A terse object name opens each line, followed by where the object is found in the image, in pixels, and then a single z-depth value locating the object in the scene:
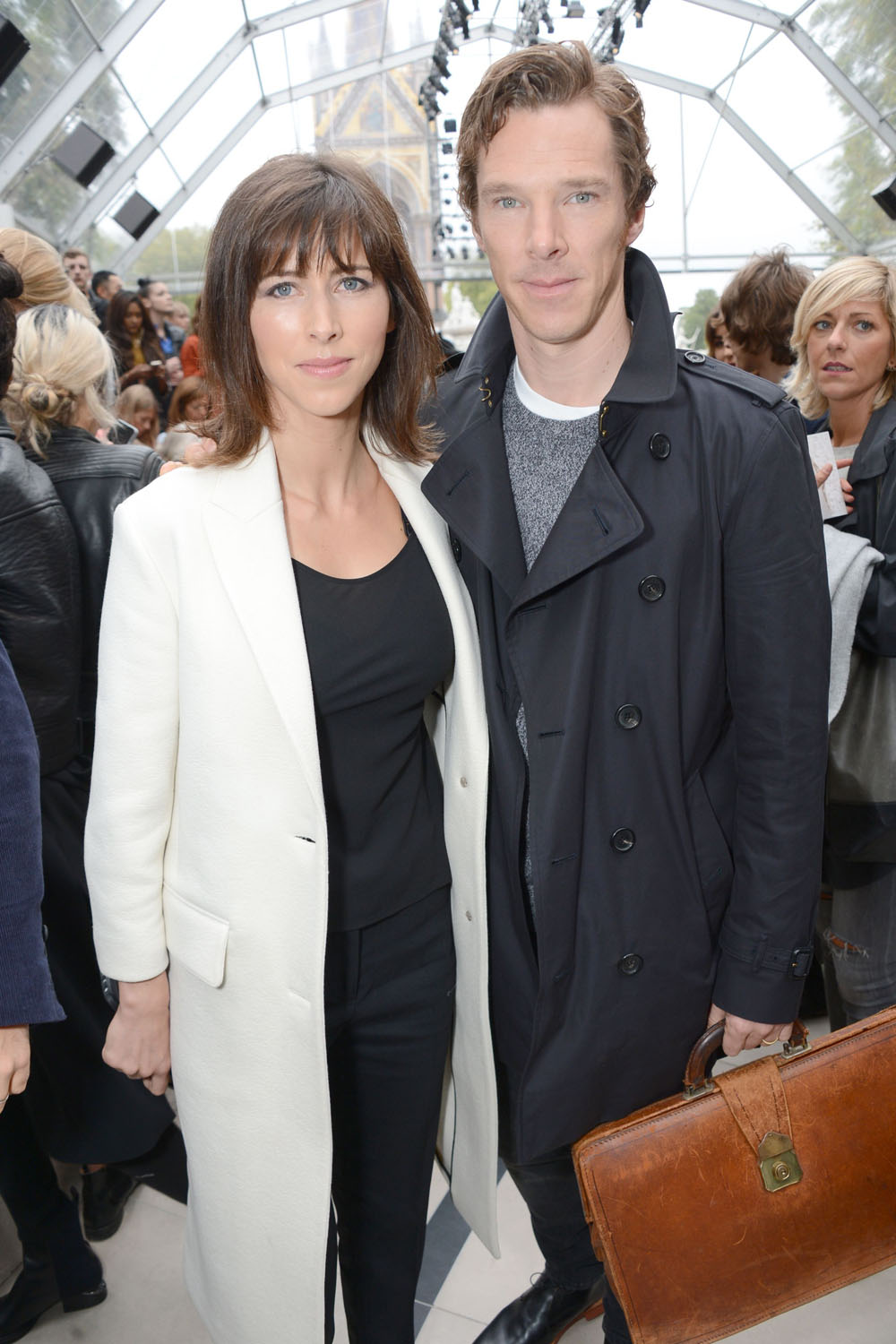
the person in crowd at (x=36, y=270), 2.46
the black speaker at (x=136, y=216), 11.73
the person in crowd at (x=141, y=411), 4.62
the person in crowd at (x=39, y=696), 2.03
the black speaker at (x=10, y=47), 6.68
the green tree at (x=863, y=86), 10.52
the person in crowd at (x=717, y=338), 3.85
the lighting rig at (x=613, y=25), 9.87
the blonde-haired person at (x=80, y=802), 2.11
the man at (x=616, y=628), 1.41
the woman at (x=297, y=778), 1.37
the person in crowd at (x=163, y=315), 7.05
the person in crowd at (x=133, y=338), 6.22
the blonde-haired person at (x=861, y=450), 2.22
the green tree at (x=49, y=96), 8.32
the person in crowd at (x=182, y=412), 4.15
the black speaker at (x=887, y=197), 10.20
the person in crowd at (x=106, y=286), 7.82
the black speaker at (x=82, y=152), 9.53
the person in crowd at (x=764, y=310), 3.00
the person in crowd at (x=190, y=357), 5.96
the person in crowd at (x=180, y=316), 7.59
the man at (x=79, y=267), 7.18
